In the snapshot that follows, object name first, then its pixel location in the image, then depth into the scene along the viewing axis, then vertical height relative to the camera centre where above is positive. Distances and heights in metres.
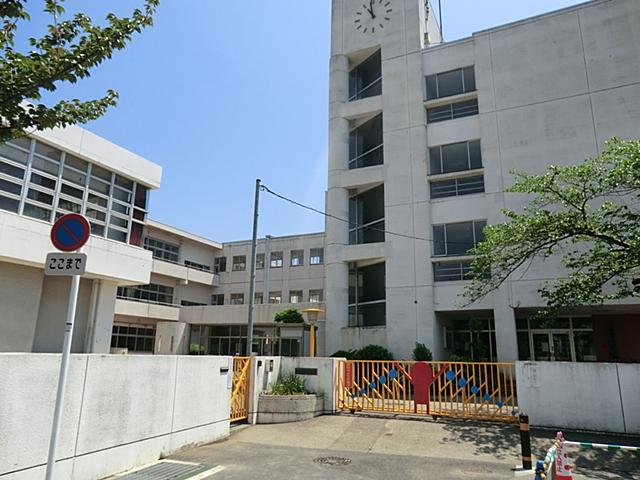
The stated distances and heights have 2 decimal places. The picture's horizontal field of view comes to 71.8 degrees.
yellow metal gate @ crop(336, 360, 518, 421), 12.34 -1.26
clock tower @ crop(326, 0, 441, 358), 24.91 +10.10
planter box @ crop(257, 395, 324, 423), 12.01 -1.65
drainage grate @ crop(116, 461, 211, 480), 6.89 -2.00
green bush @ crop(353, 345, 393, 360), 23.09 -0.26
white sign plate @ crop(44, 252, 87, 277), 5.16 +0.92
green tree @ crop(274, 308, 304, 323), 28.02 +1.89
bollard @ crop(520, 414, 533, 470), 7.67 -1.58
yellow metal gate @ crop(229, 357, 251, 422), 11.31 -1.10
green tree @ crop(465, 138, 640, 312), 12.82 +3.50
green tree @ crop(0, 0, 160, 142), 5.10 +3.27
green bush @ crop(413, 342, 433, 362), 22.41 -0.25
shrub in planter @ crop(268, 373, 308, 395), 12.70 -1.12
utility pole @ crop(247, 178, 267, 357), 15.89 +3.43
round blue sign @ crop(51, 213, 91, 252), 5.28 +1.30
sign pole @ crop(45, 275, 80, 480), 4.68 -0.38
